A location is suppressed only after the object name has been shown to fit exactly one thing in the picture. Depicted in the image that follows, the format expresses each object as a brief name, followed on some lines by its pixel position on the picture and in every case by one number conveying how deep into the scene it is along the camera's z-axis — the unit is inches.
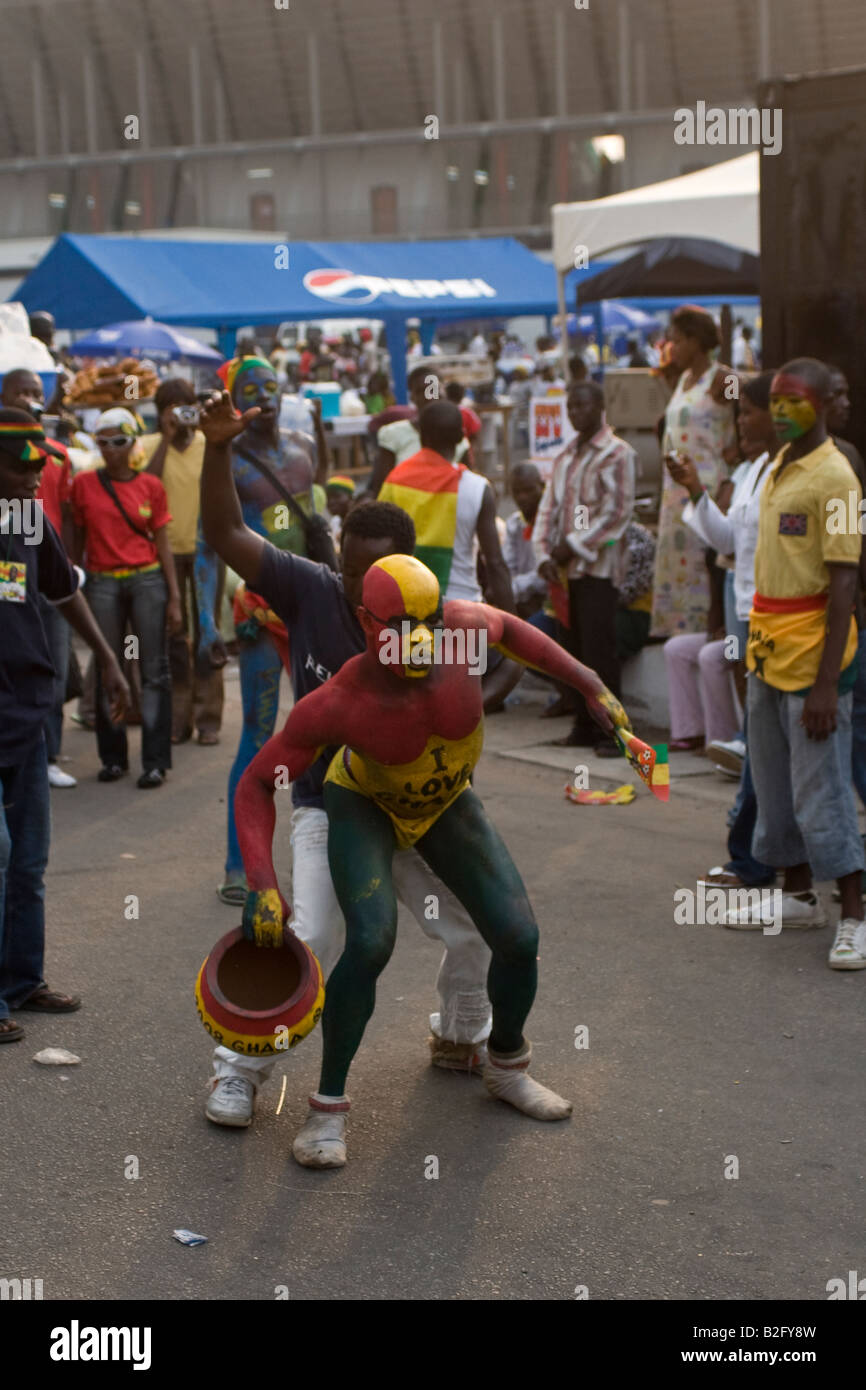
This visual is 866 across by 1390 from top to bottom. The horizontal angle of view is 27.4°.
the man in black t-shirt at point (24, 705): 208.5
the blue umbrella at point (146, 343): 738.8
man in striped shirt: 363.3
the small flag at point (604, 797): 325.7
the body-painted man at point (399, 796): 167.9
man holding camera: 378.3
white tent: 490.9
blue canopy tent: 697.6
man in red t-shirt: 347.3
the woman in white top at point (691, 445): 351.3
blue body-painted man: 253.9
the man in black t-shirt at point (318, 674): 182.7
